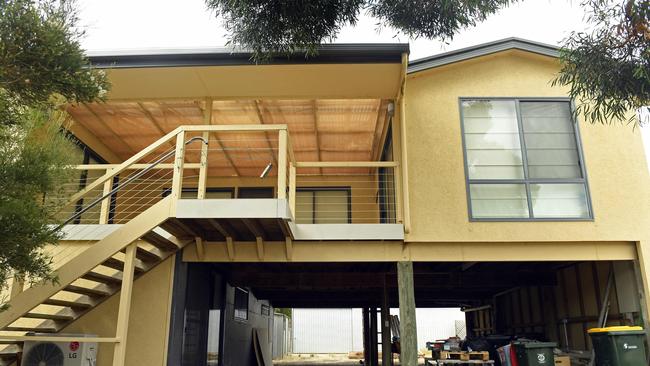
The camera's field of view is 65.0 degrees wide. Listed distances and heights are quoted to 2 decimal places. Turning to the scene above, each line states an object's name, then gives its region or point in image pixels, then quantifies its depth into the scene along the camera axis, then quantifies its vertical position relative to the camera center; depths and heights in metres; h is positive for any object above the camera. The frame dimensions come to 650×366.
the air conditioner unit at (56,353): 6.29 -0.22
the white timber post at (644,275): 7.41 +0.82
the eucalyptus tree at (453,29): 5.69 +3.68
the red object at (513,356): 8.79 -0.37
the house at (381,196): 6.90 +1.98
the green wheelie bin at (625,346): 7.11 -0.17
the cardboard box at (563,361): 8.41 -0.43
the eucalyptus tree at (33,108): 3.89 +1.86
